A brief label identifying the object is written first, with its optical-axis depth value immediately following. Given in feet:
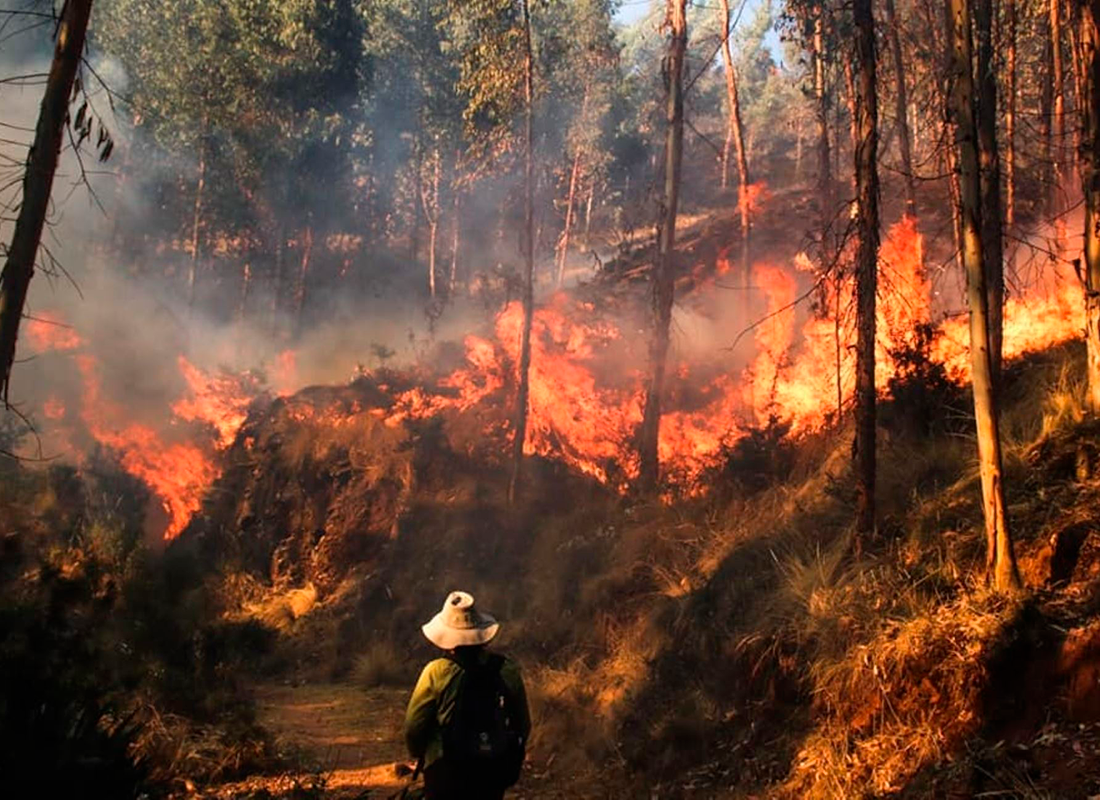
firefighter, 16.44
